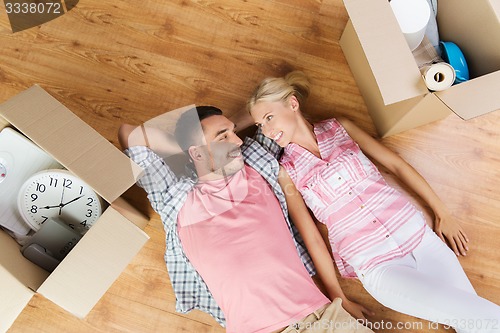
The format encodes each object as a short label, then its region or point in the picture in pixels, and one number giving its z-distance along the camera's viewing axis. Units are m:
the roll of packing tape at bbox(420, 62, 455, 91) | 0.99
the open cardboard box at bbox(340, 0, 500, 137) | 0.99
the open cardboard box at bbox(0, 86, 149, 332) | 0.93
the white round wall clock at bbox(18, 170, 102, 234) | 1.10
